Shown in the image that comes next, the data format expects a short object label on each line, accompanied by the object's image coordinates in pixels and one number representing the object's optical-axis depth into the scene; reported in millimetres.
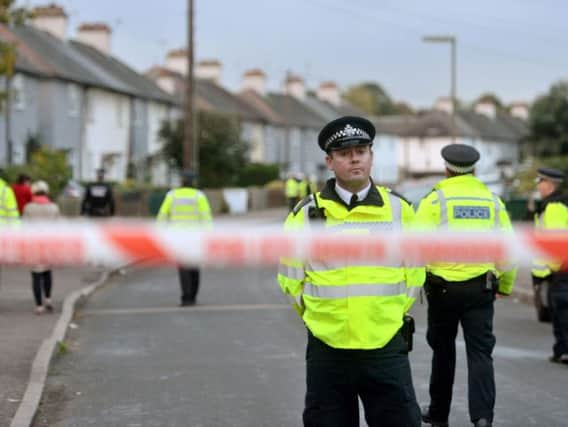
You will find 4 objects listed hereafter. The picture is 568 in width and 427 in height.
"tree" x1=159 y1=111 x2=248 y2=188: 47281
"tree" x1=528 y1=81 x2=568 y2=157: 63531
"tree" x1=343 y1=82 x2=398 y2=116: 128125
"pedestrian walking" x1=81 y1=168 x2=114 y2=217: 20219
